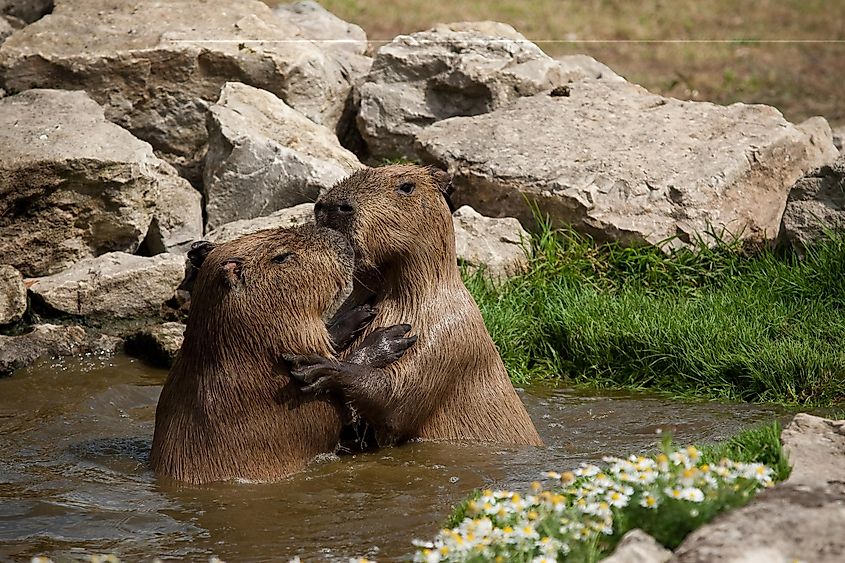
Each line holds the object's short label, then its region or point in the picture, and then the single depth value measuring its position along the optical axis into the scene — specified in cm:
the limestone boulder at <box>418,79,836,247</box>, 1789
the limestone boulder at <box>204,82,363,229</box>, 1808
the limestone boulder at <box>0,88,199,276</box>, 1722
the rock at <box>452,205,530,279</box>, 1750
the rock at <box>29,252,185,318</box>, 1661
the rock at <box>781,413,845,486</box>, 873
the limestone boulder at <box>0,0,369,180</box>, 1991
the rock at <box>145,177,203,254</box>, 1847
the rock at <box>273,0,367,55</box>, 2323
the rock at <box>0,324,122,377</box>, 1575
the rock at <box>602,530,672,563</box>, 734
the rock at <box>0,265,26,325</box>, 1627
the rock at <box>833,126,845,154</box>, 2270
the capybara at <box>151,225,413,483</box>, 1080
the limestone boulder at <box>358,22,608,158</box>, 2066
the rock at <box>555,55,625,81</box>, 2158
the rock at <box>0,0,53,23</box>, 2245
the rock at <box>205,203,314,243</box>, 1681
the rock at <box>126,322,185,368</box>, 1606
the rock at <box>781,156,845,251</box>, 1706
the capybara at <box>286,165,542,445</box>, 1152
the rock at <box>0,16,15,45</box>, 2116
